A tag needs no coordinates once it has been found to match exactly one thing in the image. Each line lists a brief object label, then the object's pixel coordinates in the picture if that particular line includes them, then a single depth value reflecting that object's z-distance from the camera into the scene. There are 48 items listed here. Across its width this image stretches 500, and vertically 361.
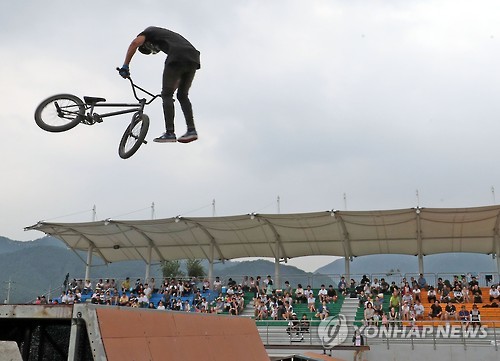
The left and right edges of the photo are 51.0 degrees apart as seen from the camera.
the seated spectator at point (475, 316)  18.88
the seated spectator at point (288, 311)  21.44
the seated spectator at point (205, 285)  27.54
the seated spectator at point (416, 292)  21.94
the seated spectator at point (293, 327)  19.44
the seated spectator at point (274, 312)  21.75
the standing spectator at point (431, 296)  22.16
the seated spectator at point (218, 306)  23.31
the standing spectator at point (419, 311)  20.22
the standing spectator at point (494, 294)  21.67
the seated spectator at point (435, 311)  20.12
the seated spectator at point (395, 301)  21.34
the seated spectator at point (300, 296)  24.48
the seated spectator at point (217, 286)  27.41
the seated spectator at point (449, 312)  19.73
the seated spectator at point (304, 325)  19.49
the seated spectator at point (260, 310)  22.03
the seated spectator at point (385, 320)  19.42
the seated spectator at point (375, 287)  24.25
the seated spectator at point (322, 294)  23.88
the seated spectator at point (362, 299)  22.95
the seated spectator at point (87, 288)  28.38
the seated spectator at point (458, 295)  21.66
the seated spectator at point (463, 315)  19.39
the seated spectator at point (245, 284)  26.94
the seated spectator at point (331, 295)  23.88
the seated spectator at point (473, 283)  22.78
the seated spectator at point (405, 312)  20.14
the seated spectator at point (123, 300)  24.47
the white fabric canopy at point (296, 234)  25.93
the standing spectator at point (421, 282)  24.19
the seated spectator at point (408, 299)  21.09
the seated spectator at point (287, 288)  25.37
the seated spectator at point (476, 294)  21.72
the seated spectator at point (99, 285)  27.81
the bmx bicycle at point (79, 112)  8.22
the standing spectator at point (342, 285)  25.48
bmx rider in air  7.10
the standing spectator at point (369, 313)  19.99
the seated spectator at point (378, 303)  20.86
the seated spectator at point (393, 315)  20.18
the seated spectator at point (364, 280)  25.65
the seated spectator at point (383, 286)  24.23
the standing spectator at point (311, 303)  22.80
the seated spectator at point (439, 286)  23.12
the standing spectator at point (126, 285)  29.07
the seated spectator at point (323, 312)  20.98
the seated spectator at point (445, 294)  21.56
